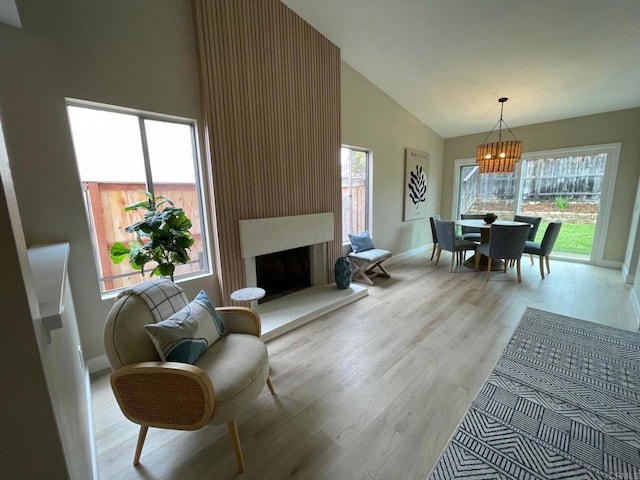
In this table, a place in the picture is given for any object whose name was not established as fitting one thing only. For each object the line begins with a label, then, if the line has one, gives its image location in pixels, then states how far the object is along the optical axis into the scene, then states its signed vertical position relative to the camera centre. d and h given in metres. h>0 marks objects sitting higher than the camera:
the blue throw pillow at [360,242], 4.11 -0.69
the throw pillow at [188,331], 1.35 -0.72
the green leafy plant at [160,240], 2.00 -0.30
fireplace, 2.90 -0.55
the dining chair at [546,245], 3.90 -0.79
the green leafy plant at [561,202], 4.82 -0.16
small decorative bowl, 4.69 -0.41
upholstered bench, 3.92 -0.93
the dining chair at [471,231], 5.26 -0.76
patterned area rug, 1.37 -1.38
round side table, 2.34 -0.85
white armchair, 1.26 -0.91
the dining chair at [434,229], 4.92 -0.61
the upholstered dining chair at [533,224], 4.65 -0.53
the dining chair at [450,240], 4.49 -0.77
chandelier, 3.61 +0.54
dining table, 4.52 -0.77
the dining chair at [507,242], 3.75 -0.68
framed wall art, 5.14 +0.27
